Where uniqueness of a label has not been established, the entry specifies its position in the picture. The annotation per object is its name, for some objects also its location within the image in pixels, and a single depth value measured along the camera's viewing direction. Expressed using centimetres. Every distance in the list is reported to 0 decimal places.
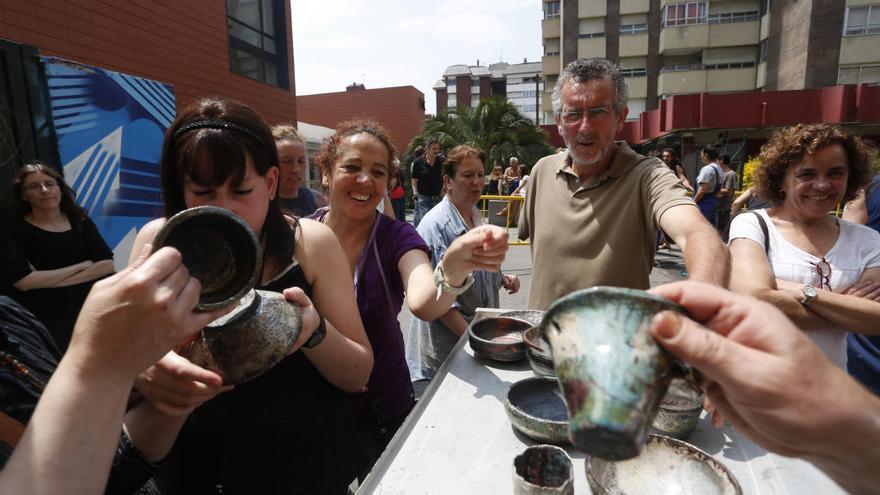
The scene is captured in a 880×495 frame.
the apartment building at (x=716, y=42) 2283
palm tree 1919
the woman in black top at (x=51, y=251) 315
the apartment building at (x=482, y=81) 5794
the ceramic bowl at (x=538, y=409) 137
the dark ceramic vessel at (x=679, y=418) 136
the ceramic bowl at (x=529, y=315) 231
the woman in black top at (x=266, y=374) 140
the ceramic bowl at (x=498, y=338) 194
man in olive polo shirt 231
